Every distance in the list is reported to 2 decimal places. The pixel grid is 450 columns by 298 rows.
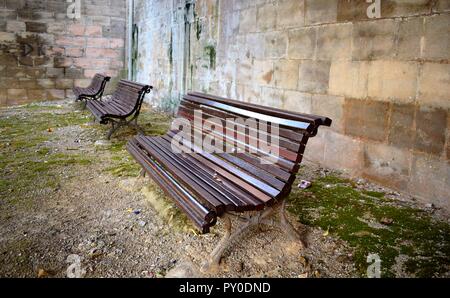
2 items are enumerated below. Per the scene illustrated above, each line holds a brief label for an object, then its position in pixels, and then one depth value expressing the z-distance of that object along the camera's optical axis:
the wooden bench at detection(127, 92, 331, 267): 2.42
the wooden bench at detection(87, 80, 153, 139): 5.80
